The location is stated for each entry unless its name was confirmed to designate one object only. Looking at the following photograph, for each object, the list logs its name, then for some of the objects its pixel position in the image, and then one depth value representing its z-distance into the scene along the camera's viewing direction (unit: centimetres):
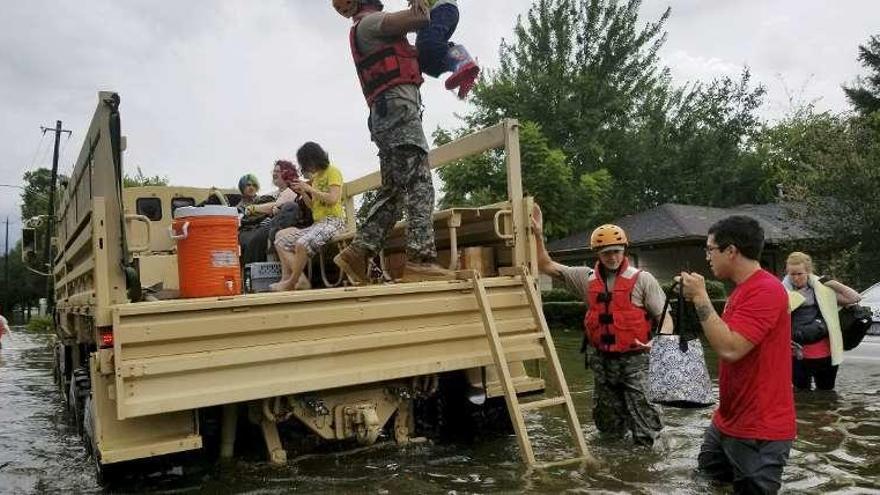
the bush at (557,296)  2184
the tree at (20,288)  6172
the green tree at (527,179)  2512
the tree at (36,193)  5581
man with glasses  352
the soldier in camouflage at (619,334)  521
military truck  374
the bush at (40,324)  3214
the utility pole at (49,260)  1044
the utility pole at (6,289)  6020
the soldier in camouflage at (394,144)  488
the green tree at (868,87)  3634
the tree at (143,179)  4242
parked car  873
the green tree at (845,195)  1836
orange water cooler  420
